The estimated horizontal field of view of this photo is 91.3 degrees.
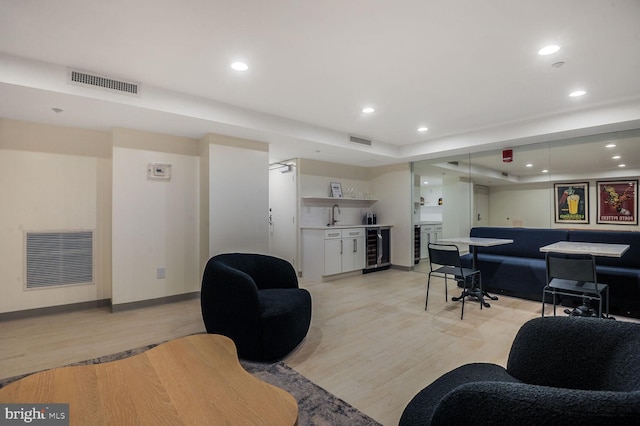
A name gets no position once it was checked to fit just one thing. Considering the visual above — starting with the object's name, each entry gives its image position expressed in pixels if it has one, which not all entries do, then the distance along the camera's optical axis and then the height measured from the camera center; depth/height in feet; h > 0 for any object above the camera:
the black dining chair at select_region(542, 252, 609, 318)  10.04 -1.98
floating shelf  19.98 +1.08
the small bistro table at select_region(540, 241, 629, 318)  10.44 -1.24
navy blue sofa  12.21 -2.24
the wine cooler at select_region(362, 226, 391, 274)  20.85 -2.26
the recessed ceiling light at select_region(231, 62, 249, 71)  9.19 +4.48
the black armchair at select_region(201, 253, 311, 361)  8.30 -2.72
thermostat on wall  13.58 +1.98
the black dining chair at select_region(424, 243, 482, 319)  12.29 -1.89
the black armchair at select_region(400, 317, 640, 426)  2.32 -1.68
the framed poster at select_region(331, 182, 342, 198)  21.39 +1.76
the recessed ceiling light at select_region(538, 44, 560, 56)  8.31 +4.47
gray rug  6.06 -3.95
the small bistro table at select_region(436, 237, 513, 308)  13.20 -1.92
